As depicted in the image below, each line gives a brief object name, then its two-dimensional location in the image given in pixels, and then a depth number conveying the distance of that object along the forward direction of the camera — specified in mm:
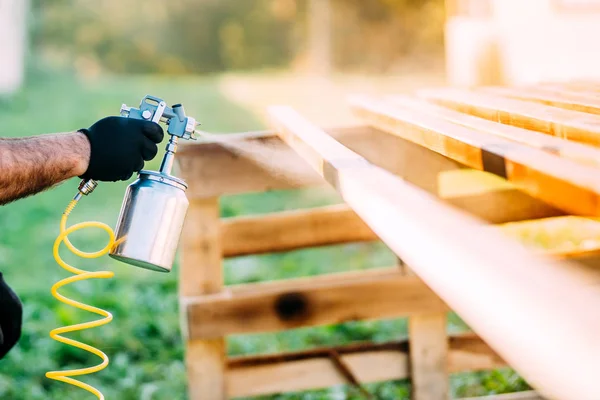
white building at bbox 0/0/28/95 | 12273
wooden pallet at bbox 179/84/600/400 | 2163
